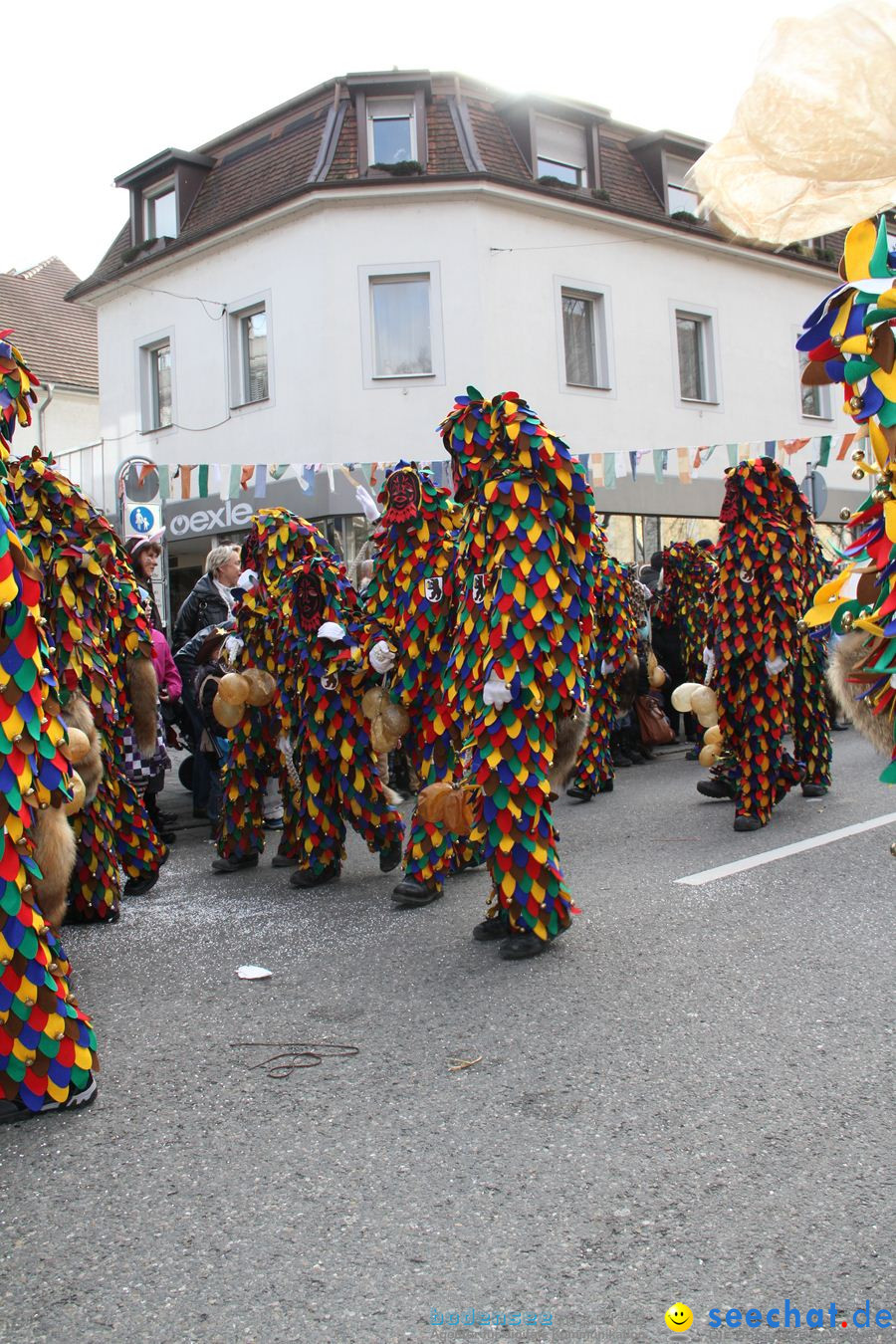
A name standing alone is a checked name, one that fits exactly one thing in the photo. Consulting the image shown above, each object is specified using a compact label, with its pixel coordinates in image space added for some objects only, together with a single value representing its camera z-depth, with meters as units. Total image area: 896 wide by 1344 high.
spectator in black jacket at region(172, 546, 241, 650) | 8.02
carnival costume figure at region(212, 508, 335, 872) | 6.16
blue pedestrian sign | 10.51
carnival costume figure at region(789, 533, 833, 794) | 7.26
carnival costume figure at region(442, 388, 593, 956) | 4.41
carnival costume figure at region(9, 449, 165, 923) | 5.07
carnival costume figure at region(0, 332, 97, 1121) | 3.08
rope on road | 3.49
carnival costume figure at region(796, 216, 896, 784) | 2.26
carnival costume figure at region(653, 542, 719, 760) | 10.37
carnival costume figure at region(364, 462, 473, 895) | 5.47
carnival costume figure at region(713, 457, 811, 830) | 6.79
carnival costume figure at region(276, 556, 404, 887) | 5.81
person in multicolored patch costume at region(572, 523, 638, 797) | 8.58
